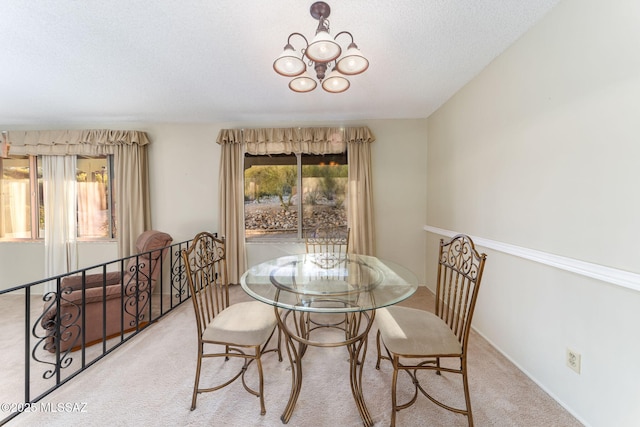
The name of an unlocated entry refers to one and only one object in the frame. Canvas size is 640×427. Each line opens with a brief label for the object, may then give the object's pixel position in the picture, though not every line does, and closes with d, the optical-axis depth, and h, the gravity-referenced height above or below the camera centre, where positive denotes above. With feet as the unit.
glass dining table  4.43 -1.67
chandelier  4.32 +2.91
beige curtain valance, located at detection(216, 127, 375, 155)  10.97 +3.26
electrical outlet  4.53 -2.90
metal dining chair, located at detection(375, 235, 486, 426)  4.27 -2.38
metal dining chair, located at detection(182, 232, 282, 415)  4.66 -2.35
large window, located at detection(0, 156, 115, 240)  11.89 +0.64
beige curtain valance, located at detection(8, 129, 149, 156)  11.16 +3.27
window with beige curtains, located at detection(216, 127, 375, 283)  11.02 +2.31
